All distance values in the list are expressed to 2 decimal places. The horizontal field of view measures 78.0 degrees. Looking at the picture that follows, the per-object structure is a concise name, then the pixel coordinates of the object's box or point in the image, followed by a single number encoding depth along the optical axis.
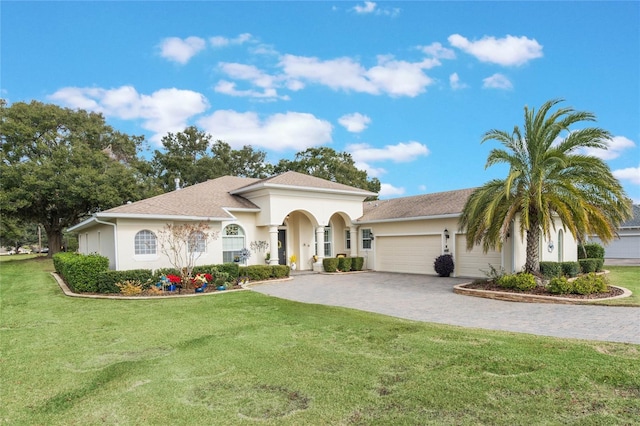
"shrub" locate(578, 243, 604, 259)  21.31
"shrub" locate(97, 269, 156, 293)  13.47
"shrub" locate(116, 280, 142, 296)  13.30
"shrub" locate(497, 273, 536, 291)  11.90
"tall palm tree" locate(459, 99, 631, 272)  12.02
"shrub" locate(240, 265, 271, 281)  16.80
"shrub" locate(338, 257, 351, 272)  20.88
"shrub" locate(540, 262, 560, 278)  14.70
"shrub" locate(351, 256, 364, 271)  21.44
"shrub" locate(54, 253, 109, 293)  13.45
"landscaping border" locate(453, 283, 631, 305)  10.55
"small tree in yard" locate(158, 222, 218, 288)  15.59
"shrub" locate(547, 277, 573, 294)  11.31
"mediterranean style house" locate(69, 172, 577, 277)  15.58
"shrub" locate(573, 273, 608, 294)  11.18
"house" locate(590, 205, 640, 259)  31.12
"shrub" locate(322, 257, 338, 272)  20.59
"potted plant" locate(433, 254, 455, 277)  17.67
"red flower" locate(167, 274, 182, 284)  13.70
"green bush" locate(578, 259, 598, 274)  18.27
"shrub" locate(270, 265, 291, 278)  17.60
